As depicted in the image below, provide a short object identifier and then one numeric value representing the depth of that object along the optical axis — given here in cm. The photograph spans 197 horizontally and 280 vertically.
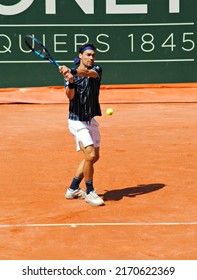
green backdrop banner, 4151
